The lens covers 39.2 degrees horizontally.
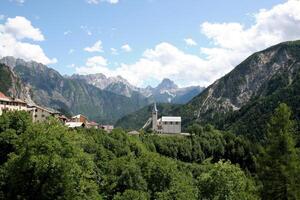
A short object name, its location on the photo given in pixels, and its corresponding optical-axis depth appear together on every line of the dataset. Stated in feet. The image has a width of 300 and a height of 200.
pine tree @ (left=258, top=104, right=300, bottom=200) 140.26
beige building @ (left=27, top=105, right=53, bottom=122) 536.01
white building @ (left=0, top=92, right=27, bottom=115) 450.46
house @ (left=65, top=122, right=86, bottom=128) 545.03
